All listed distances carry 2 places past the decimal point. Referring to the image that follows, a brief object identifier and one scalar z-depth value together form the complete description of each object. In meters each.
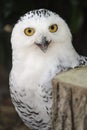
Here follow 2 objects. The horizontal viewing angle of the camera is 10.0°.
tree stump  3.26
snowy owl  3.62
